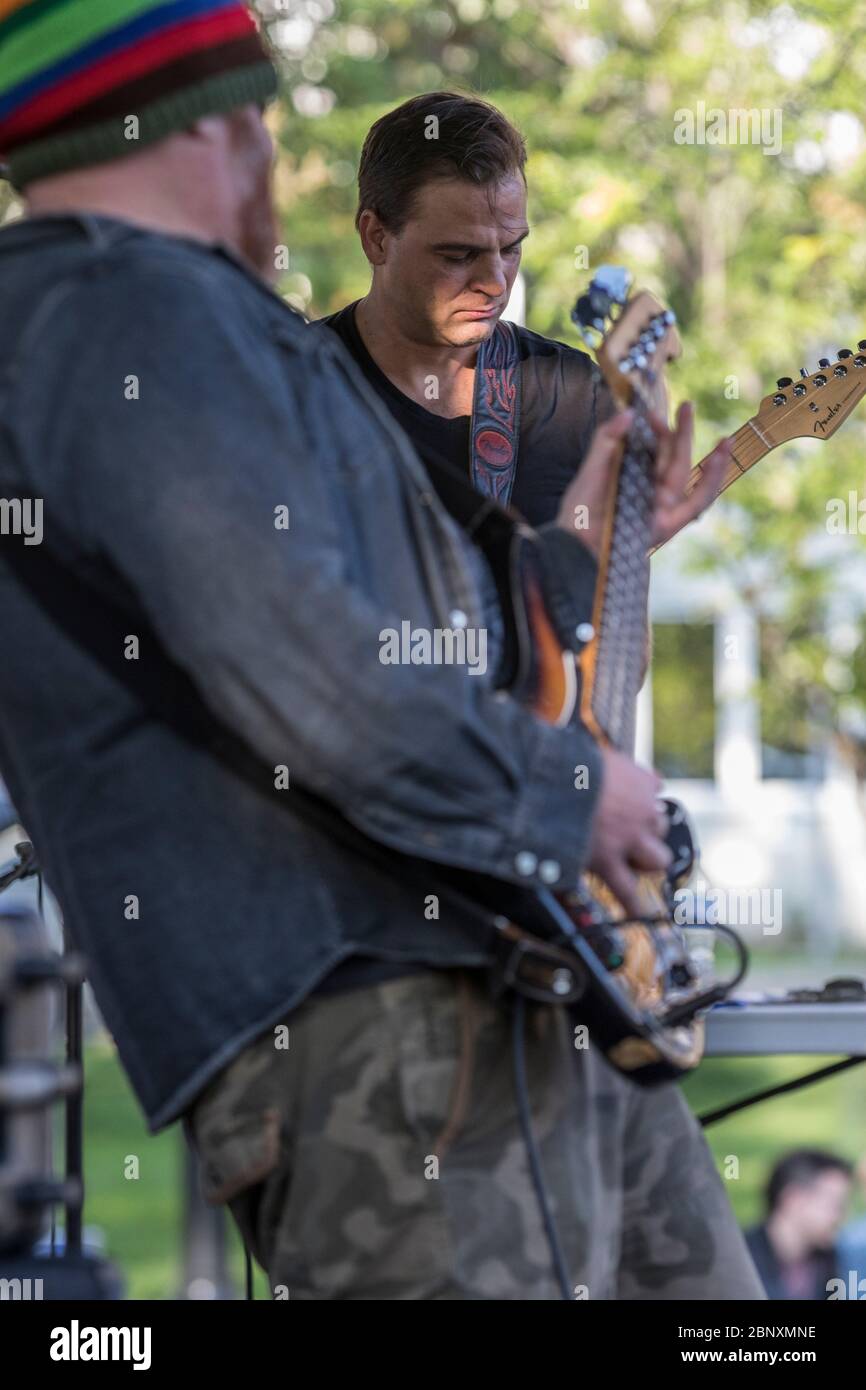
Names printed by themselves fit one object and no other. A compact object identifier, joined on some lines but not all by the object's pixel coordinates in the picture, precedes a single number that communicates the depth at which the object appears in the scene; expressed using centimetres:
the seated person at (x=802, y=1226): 1095
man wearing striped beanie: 338
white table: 639
